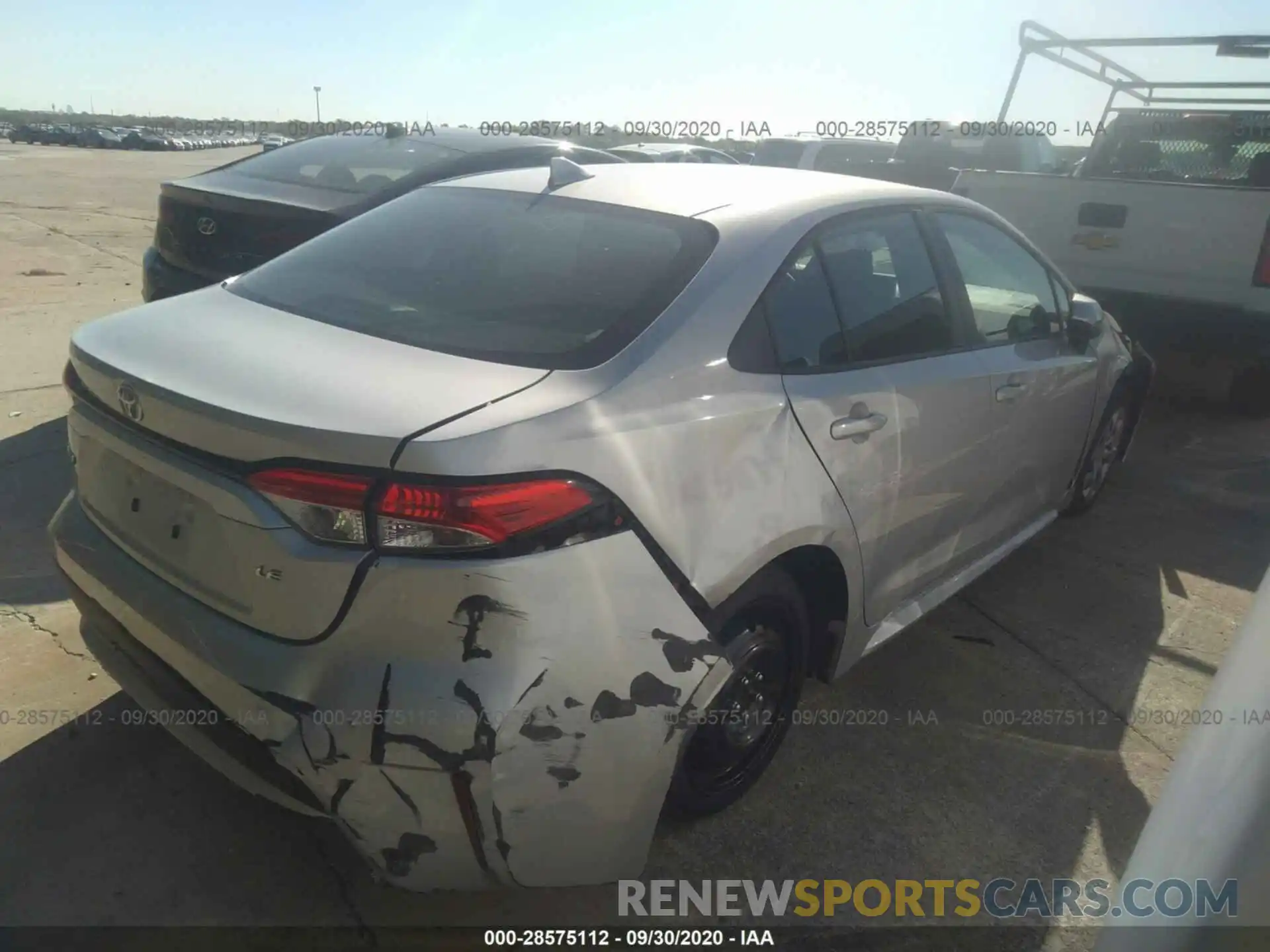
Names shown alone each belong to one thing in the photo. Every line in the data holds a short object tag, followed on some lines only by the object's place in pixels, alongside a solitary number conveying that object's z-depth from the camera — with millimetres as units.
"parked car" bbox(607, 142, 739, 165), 13117
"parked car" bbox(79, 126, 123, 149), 51031
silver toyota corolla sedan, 1718
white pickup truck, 5672
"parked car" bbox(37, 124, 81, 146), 51281
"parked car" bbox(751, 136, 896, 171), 12781
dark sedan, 4500
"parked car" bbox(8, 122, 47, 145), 52438
